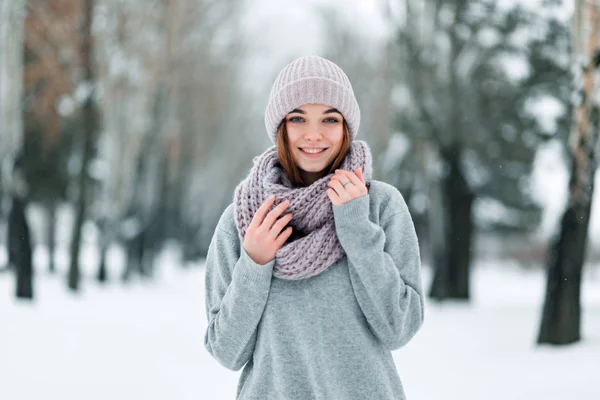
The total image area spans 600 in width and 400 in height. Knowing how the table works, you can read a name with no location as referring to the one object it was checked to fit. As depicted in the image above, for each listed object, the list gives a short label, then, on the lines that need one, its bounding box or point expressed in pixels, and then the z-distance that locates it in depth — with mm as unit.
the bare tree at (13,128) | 10594
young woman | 1945
